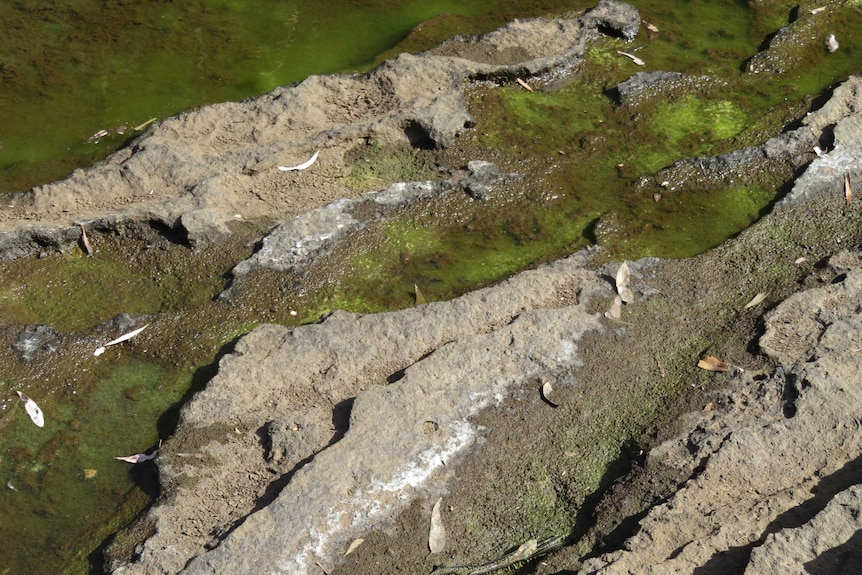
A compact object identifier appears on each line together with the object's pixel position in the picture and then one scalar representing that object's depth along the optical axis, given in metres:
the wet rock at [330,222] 3.69
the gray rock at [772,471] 2.41
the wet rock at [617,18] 4.98
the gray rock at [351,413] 2.71
